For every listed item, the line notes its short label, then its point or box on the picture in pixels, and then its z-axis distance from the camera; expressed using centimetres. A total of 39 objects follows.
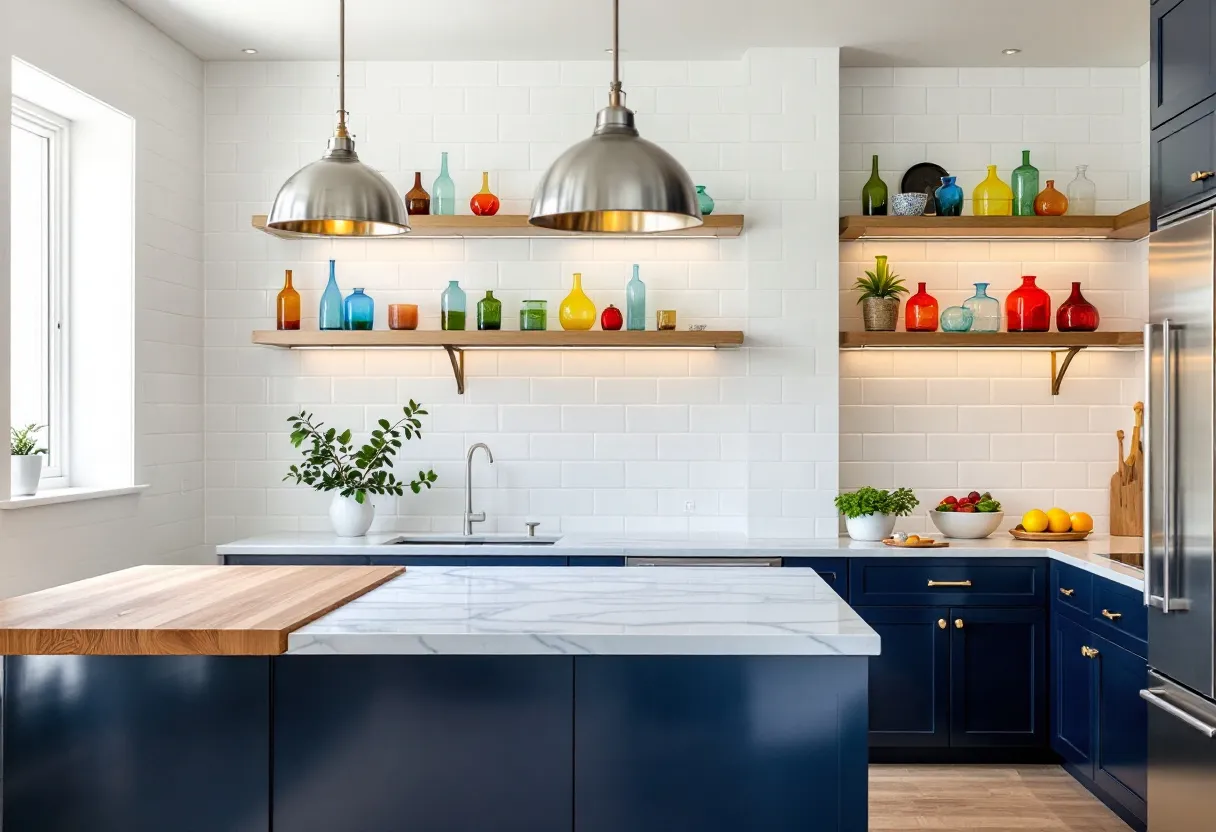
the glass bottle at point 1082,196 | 482
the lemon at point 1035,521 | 458
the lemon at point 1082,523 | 454
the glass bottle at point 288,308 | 477
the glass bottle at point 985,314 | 475
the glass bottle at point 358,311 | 474
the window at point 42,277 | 398
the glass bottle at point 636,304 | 471
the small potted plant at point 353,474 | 468
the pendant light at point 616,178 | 239
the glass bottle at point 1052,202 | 470
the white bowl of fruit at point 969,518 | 458
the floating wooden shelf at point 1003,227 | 464
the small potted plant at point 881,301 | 471
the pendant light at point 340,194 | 275
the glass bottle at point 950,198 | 473
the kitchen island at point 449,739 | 230
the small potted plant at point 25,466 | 361
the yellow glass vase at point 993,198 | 476
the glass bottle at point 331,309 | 475
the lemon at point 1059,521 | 454
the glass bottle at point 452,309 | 471
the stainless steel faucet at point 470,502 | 483
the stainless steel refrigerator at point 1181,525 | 287
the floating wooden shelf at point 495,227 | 457
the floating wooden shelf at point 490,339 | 459
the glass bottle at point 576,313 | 469
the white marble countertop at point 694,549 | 433
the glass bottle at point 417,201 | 473
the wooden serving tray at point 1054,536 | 455
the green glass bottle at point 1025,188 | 477
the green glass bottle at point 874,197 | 475
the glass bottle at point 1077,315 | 470
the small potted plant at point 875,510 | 454
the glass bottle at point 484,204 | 469
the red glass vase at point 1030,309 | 471
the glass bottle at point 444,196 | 476
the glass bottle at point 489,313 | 472
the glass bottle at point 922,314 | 475
